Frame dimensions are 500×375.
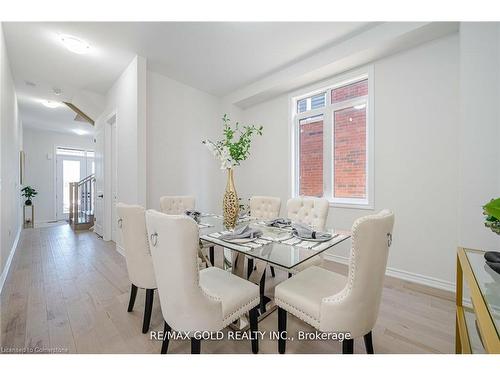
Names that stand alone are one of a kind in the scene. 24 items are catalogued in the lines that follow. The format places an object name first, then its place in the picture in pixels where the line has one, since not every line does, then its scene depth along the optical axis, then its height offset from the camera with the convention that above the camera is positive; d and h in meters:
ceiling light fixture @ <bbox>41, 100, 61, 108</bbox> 4.28 +1.67
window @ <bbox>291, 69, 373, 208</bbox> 2.72 +0.61
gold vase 1.83 -0.18
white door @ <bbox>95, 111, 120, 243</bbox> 3.66 +0.18
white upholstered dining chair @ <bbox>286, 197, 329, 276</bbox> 2.03 -0.27
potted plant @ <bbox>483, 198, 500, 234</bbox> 0.97 -0.14
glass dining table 1.22 -0.39
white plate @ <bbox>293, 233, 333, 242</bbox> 1.43 -0.37
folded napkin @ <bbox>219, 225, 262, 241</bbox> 1.46 -0.35
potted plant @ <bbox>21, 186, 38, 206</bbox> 5.65 -0.23
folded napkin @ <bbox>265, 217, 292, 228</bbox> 1.88 -0.34
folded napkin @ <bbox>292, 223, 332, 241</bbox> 1.48 -0.35
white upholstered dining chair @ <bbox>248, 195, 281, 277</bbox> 2.43 -0.27
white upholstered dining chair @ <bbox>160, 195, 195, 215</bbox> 2.55 -0.24
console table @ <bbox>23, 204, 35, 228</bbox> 5.39 -0.96
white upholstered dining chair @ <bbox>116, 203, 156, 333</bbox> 1.51 -0.47
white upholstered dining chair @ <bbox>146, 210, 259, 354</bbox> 0.97 -0.49
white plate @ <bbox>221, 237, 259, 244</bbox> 1.42 -0.37
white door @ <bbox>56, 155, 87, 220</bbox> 6.64 +0.28
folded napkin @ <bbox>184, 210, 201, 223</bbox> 2.13 -0.31
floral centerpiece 1.78 +0.22
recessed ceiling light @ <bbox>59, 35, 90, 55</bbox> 2.41 +1.66
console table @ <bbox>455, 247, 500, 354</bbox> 0.71 -0.47
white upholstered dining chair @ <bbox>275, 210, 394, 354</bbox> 0.98 -0.55
